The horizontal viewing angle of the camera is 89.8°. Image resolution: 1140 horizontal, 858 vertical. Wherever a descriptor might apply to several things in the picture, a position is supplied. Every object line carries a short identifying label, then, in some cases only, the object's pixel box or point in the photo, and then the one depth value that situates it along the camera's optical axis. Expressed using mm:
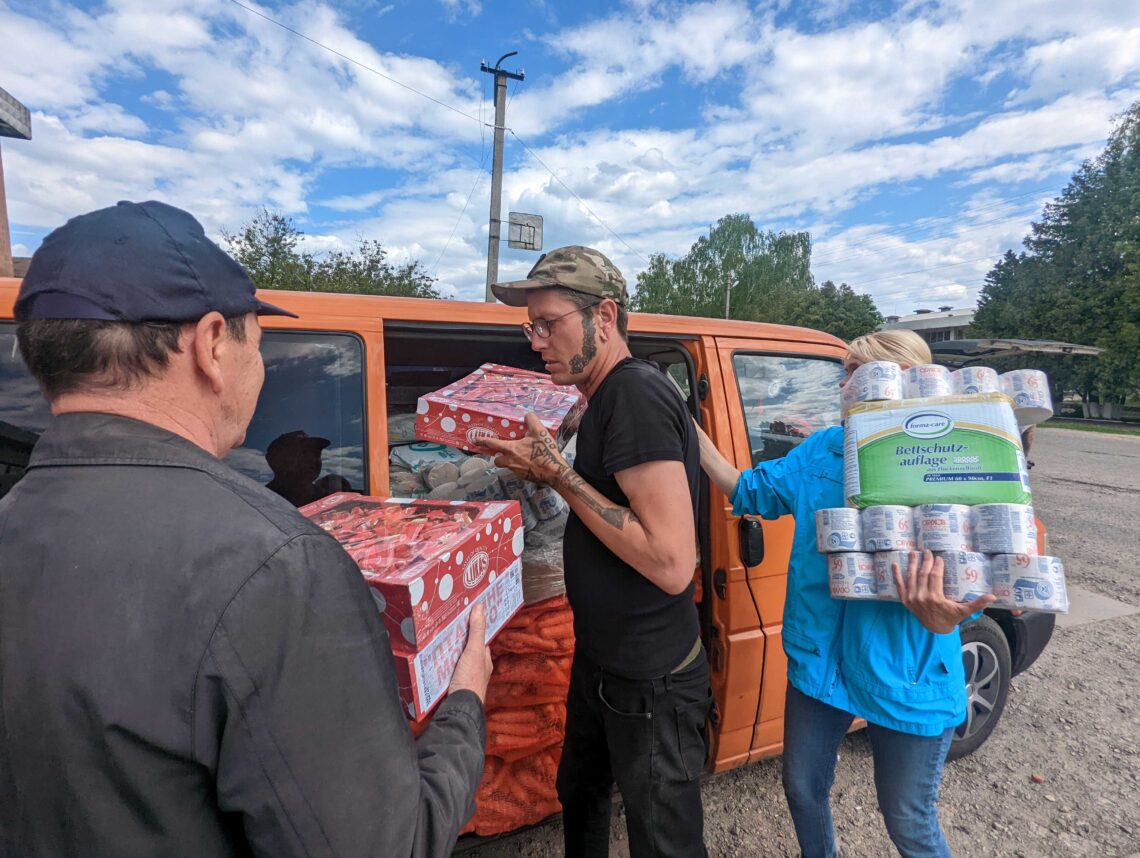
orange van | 1760
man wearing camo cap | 1479
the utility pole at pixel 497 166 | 11711
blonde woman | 1613
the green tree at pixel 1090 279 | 24641
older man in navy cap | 634
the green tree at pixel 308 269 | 15742
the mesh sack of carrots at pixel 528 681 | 1956
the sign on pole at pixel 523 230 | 11117
